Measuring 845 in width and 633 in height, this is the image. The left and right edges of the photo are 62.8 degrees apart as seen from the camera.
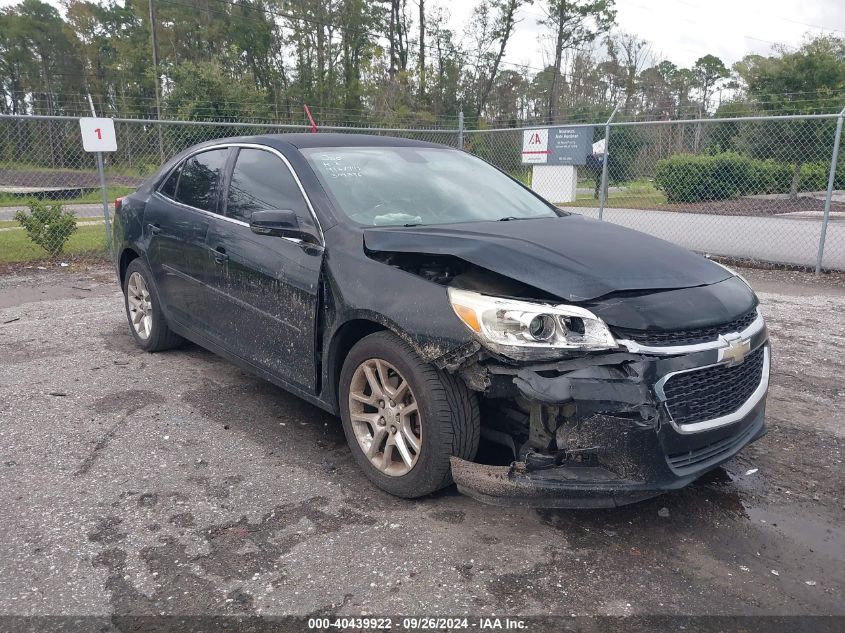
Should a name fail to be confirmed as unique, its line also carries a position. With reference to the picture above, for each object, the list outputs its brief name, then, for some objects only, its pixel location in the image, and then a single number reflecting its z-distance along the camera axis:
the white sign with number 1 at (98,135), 9.29
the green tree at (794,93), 18.69
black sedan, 2.72
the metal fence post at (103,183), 9.64
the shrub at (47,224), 10.14
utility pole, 28.61
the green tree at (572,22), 41.81
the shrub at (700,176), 17.97
